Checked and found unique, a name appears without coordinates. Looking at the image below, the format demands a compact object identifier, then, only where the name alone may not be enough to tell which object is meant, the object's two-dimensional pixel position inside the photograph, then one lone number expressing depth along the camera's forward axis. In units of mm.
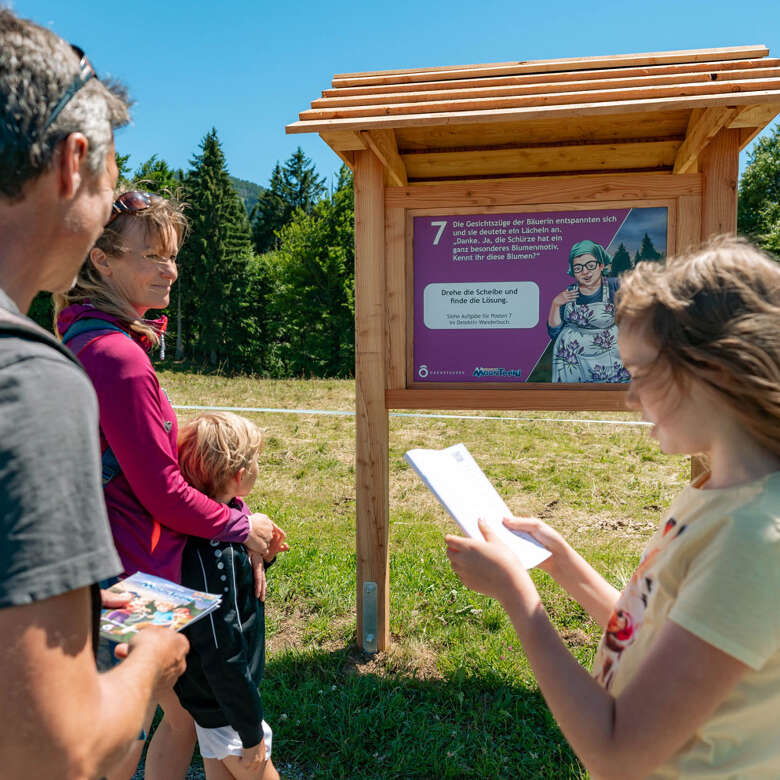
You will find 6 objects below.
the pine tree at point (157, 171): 42169
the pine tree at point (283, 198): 59688
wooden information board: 3043
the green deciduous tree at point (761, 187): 37625
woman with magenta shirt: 1884
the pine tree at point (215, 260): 41469
